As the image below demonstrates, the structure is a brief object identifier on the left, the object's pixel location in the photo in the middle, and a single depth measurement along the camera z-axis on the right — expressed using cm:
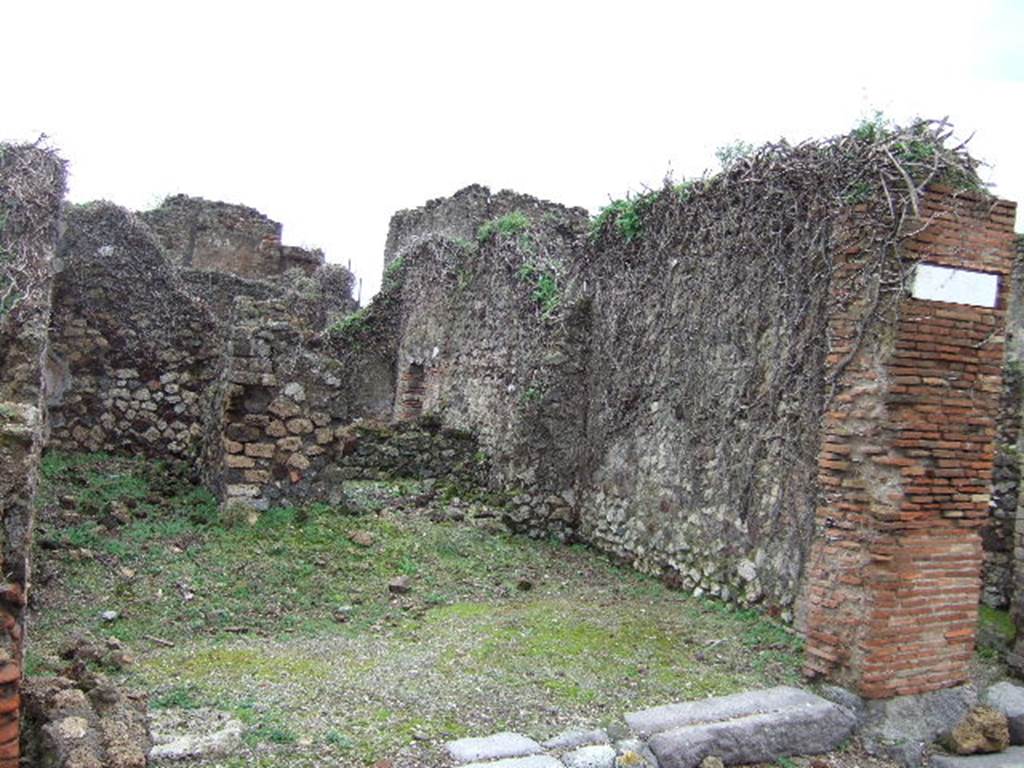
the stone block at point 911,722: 523
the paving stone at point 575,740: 455
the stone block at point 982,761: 507
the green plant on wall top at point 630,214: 921
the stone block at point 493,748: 434
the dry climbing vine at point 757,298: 563
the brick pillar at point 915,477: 544
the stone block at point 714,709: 486
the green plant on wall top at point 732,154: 764
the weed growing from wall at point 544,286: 1052
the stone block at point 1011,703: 547
